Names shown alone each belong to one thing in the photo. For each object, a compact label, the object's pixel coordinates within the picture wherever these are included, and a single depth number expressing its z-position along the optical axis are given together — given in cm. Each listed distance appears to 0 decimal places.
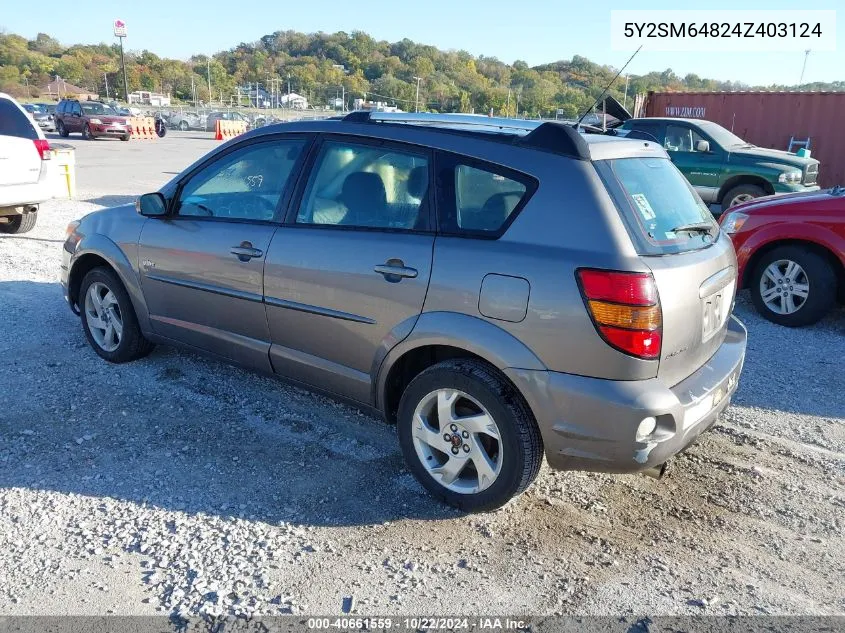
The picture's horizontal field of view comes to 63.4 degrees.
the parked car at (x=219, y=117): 4438
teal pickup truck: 1138
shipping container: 1501
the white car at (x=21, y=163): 819
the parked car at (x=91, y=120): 3144
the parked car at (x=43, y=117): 3734
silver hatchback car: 275
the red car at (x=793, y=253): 595
